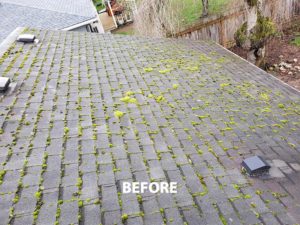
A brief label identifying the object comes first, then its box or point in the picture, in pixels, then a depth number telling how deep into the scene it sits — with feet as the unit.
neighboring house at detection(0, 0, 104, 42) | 59.21
